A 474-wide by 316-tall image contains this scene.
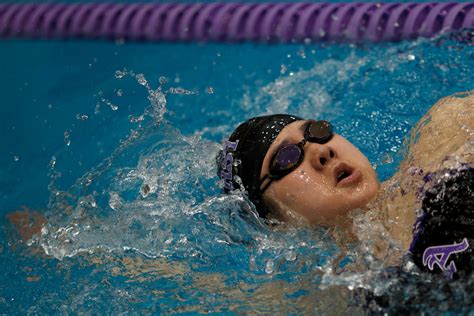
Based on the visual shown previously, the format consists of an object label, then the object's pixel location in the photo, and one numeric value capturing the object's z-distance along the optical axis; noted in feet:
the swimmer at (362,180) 11.34
